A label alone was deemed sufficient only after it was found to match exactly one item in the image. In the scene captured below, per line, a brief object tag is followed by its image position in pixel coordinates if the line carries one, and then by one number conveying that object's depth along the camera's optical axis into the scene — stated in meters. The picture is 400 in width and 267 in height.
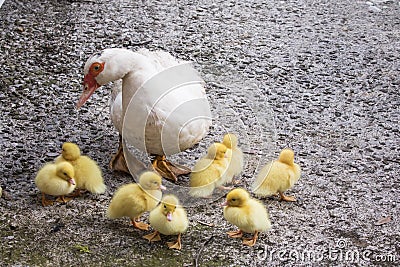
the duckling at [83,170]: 2.77
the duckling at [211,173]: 2.79
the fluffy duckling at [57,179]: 2.69
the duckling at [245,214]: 2.52
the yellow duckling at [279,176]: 2.76
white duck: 2.74
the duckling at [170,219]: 2.49
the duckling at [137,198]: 2.58
